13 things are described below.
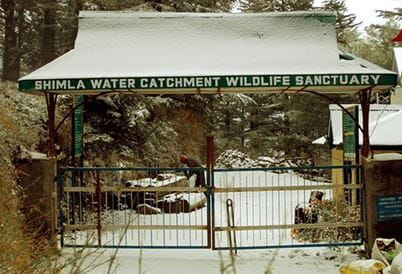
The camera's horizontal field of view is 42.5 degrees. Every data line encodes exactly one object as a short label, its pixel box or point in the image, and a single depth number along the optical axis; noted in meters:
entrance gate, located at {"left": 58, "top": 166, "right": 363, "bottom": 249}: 8.49
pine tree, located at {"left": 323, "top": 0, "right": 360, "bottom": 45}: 34.75
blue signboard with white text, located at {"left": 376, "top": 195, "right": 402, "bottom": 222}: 8.32
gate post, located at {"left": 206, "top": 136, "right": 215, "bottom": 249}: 8.44
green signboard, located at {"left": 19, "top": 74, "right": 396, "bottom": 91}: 8.36
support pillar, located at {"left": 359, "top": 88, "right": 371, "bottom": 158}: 8.71
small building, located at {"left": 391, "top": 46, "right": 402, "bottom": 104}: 26.42
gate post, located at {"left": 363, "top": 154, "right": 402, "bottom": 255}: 8.33
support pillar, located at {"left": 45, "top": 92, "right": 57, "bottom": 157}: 8.98
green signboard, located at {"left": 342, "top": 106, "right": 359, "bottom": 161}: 9.70
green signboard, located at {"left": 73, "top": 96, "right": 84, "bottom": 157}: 10.09
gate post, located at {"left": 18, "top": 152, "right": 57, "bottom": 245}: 8.57
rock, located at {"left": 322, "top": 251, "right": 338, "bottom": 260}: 8.59
